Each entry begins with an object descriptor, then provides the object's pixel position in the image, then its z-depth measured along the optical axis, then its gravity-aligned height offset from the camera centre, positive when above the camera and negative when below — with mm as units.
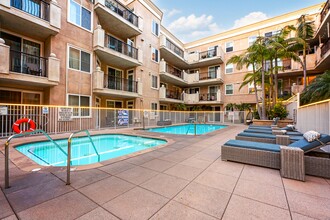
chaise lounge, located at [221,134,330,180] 3111 -1107
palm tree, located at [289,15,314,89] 13359 +7327
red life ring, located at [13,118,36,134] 6931 -691
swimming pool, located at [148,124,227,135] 13861 -1812
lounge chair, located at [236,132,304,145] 4838 -992
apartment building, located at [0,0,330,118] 8867 +4789
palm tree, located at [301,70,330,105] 7026 +1038
